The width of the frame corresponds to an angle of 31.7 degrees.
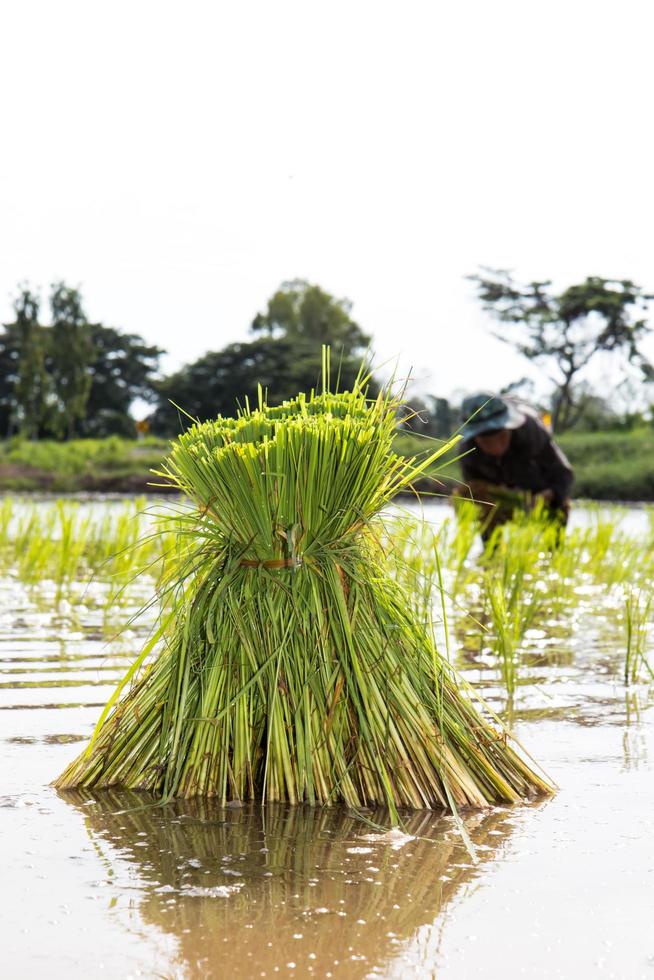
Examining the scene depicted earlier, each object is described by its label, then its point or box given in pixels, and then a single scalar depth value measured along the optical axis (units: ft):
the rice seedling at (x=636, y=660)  11.03
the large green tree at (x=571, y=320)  132.67
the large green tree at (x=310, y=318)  171.42
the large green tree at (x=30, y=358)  120.57
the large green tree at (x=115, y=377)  162.91
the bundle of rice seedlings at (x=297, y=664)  6.78
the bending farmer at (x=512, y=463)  23.26
